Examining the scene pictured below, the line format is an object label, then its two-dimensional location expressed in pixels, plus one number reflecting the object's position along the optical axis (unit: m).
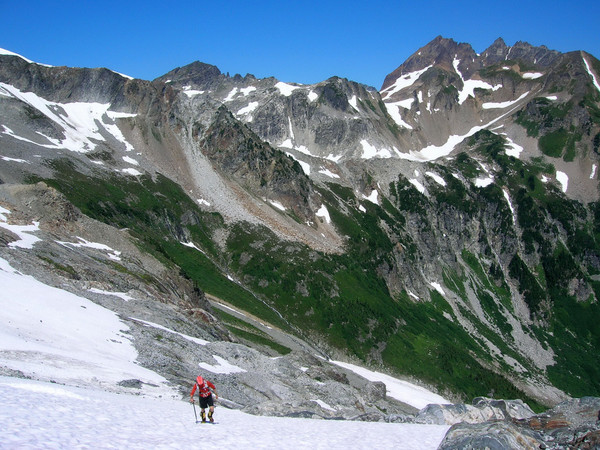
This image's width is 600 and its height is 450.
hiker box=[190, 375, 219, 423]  19.66
